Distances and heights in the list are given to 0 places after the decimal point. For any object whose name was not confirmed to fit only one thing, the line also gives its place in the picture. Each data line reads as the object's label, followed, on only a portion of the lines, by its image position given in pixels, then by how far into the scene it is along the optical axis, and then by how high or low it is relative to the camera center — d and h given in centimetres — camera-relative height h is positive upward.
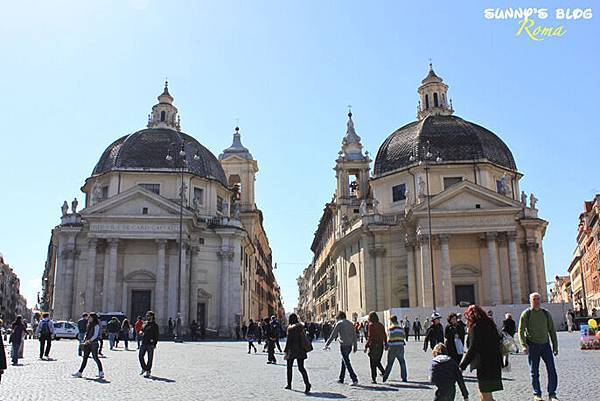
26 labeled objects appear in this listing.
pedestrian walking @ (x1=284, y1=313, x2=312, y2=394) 1383 -46
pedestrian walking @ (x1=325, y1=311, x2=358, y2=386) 1456 -32
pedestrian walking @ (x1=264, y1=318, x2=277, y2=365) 2166 -40
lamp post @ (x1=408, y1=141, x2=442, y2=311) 4680 +1235
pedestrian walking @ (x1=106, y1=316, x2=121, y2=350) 2981 -8
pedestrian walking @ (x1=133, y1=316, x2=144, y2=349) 3312 +16
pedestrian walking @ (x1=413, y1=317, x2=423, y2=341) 4028 -29
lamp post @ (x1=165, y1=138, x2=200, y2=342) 4239 +946
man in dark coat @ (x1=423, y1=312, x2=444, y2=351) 1705 -24
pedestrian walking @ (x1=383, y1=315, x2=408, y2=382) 1483 -57
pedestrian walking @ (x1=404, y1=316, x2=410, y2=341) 4050 -9
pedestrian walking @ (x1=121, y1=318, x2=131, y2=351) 3022 -2
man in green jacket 1095 -28
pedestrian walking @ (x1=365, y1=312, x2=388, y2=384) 1488 -42
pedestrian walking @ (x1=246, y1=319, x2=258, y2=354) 2866 -29
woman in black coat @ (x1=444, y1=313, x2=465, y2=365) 1364 -37
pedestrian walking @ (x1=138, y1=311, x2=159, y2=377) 1659 -33
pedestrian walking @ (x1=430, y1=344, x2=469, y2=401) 866 -72
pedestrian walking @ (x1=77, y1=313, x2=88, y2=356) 2306 +11
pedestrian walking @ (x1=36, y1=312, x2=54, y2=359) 2241 -12
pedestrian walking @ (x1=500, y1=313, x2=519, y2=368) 2205 -10
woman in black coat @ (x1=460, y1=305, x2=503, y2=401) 886 -45
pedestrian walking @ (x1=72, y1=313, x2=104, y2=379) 1622 -35
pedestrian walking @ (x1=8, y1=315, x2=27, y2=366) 2019 -24
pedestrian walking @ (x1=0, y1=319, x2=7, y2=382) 1030 -48
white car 4298 -7
